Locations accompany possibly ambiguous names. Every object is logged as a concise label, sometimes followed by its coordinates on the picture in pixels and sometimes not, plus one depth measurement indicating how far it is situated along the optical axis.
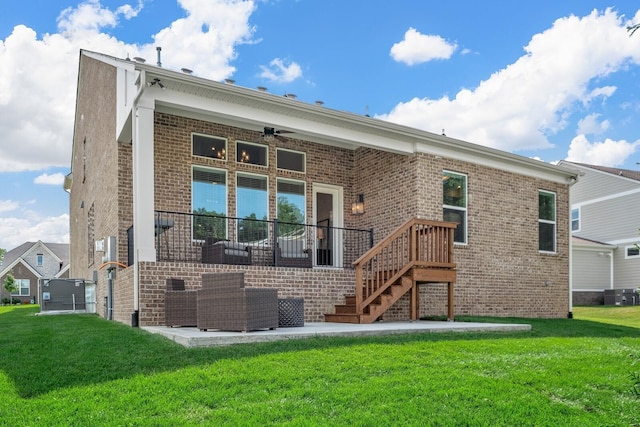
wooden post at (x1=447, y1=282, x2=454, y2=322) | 9.27
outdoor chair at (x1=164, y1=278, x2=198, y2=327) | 7.12
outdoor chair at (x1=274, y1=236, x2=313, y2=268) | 9.71
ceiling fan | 10.37
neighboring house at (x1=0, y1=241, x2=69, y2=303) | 41.12
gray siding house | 22.48
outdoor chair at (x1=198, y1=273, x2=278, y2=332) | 6.16
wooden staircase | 8.51
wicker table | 7.03
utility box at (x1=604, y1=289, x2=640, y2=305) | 21.38
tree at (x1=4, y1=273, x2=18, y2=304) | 39.22
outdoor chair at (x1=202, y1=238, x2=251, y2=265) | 8.73
